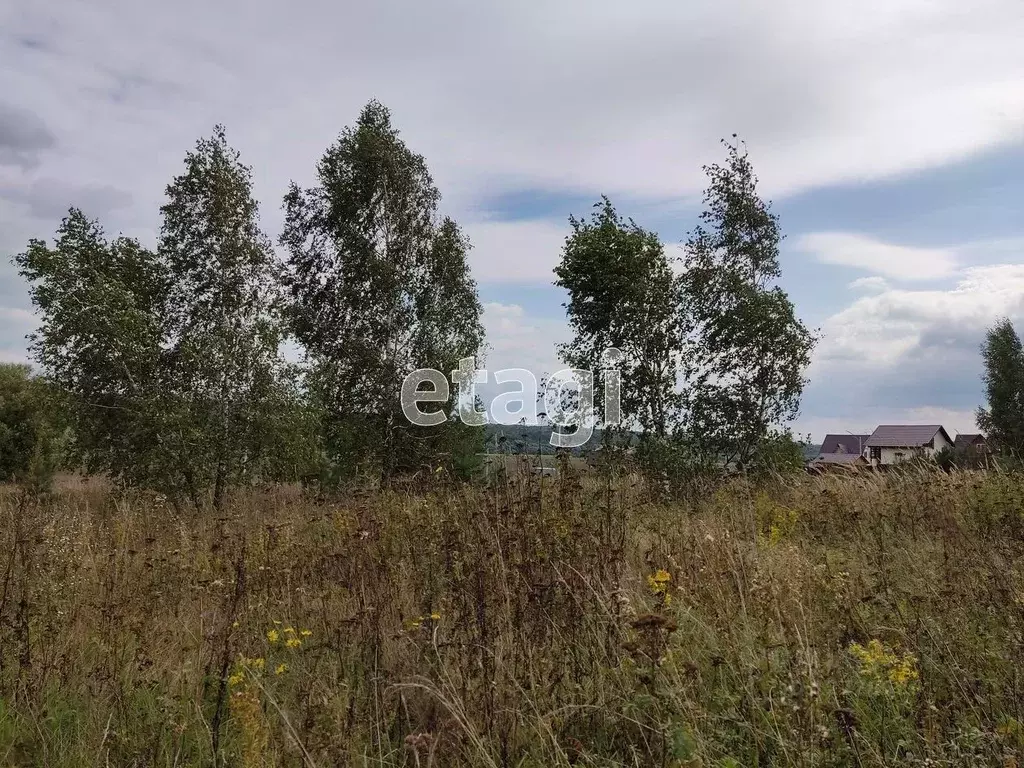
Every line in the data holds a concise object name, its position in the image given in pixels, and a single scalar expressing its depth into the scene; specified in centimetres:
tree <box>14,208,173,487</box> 1429
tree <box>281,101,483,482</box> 1781
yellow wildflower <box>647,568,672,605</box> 304
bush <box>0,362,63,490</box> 2866
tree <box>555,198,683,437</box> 1497
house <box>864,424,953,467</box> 4844
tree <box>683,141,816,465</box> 1498
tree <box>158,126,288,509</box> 1532
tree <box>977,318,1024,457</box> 3912
